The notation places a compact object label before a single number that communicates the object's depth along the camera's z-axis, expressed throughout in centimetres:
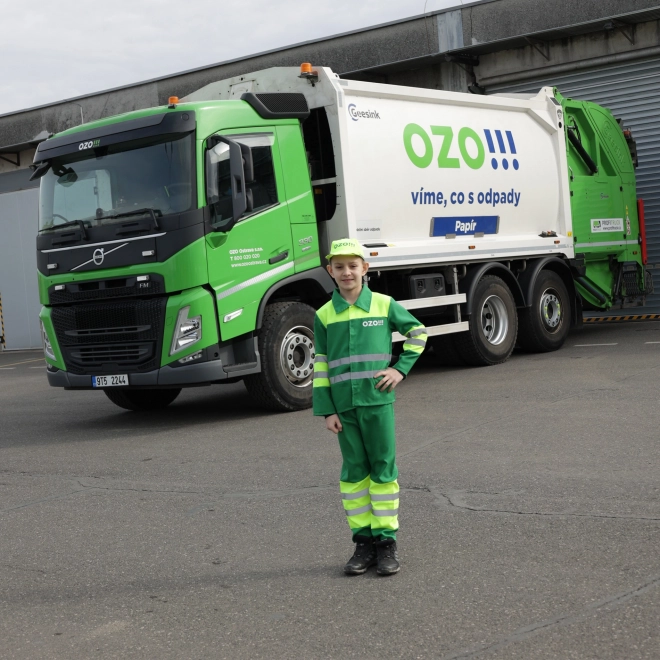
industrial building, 1775
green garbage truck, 988
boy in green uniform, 507
